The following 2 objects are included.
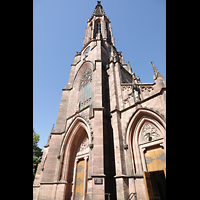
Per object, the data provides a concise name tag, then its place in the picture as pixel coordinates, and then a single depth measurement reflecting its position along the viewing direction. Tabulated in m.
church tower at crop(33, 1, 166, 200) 7.71
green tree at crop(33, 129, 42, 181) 24.53
